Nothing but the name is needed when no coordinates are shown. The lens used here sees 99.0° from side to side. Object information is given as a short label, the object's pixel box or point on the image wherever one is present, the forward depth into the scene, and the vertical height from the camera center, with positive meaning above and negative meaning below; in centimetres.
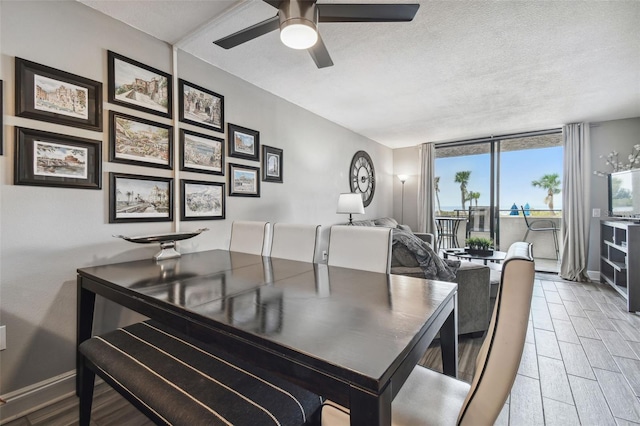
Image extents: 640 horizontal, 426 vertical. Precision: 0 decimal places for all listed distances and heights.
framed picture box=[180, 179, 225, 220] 229 +11
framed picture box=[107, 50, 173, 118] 187 +94
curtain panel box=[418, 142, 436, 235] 544 +43
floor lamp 575 +69
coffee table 340 -57
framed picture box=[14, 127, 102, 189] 151 +32
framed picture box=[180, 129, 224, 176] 228 +53
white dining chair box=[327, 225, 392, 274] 170 -23
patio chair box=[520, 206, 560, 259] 526 -28
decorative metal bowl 184 -19
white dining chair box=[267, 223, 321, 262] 204 -22
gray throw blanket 219 -40
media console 289 -57
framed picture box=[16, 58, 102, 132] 152 +70
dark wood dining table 65 -35
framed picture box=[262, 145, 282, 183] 301 +56
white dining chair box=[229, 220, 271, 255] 224 -20
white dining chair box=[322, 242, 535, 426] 63 -32
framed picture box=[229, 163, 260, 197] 269 +33
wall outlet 145 -66
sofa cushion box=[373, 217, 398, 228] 466 -17
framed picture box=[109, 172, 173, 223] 188 +11
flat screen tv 314 +23
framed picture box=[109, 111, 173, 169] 187 +53
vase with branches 379 +72
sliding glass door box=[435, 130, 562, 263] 502 +53
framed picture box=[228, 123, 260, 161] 267 +72
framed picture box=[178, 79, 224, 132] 229 +94
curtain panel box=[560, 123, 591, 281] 410 +19
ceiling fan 131 +100
